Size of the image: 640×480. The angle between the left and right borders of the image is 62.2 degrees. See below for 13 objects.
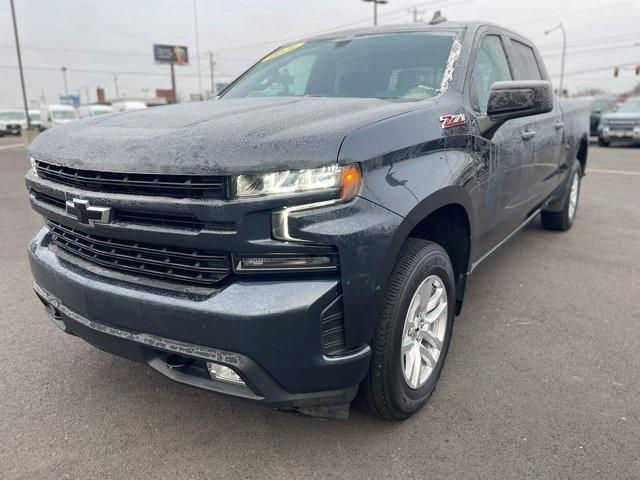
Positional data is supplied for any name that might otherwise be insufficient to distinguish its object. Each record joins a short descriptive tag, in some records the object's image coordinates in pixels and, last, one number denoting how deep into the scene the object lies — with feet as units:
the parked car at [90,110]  120.03
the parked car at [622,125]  55.31
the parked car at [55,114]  119.92
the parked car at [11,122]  111.94
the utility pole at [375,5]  107.65
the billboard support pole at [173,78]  203.51
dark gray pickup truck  5.97
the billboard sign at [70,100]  311.39
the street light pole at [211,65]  247.97
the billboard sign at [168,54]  240.73
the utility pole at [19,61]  91.42
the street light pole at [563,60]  131.89
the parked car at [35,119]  126.93
